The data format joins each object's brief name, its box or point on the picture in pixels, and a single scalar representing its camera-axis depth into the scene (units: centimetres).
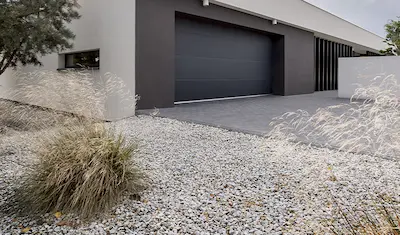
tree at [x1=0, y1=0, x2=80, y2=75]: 517
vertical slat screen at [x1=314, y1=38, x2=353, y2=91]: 1636
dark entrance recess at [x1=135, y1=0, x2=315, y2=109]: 722
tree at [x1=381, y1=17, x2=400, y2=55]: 2257
